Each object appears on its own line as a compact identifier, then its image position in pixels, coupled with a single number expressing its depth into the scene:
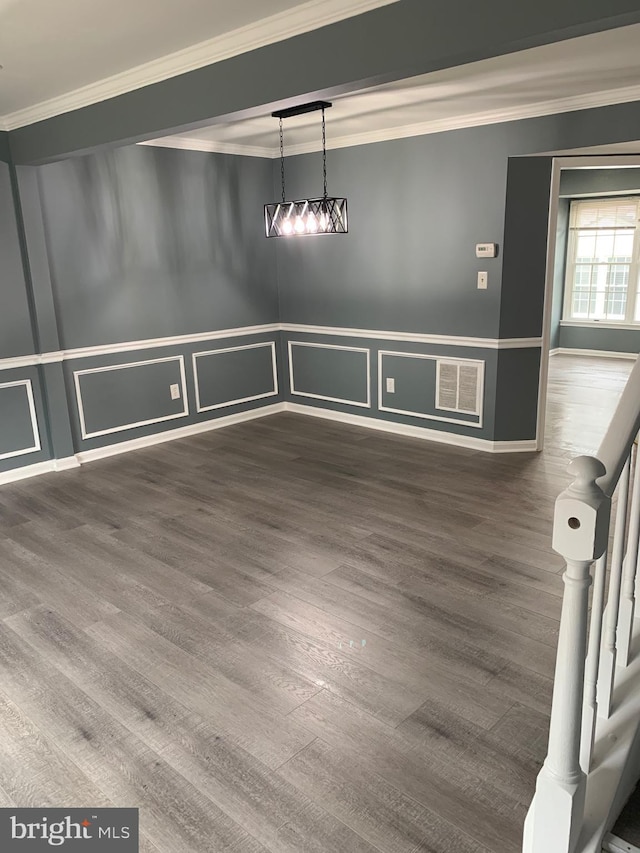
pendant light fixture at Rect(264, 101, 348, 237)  4.44
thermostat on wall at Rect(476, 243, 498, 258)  4.70
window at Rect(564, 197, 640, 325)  8.68
